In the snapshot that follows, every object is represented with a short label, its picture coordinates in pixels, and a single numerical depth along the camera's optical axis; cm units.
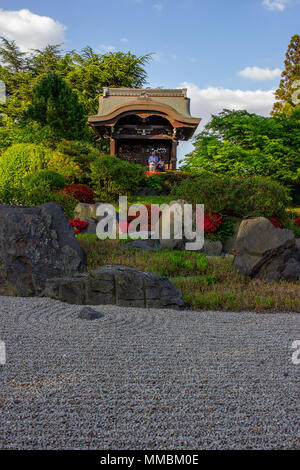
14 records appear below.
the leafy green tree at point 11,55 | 2817
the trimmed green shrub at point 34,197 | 939
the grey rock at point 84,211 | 989
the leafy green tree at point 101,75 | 2461
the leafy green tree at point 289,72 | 3036
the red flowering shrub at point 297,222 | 1044
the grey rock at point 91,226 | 899
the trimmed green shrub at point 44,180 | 1005
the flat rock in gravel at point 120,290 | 418
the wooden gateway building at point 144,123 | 1563
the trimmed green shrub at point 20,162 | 1082
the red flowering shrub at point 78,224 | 880
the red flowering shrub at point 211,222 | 806
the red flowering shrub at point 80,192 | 1070
